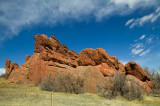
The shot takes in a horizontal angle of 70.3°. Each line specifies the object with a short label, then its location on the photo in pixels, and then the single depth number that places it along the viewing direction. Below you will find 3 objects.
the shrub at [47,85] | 17.01
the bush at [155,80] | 18.35
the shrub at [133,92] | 11.43
